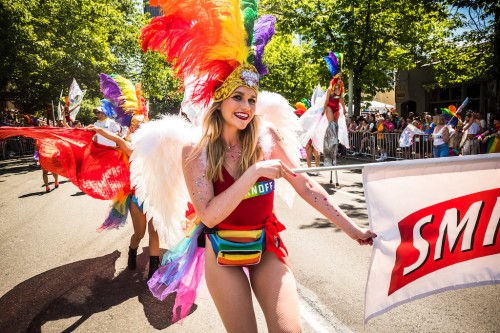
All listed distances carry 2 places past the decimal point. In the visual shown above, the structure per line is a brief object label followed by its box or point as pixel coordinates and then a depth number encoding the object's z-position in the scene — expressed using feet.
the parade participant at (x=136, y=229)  13.98
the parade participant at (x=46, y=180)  35.20
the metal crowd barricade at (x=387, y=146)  42.57
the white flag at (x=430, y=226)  7.27
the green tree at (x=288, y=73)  109.50
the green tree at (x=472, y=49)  40.34
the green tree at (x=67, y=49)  59.62
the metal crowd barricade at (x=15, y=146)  77.92
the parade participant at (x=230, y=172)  6.76
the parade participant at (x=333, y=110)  29.86
